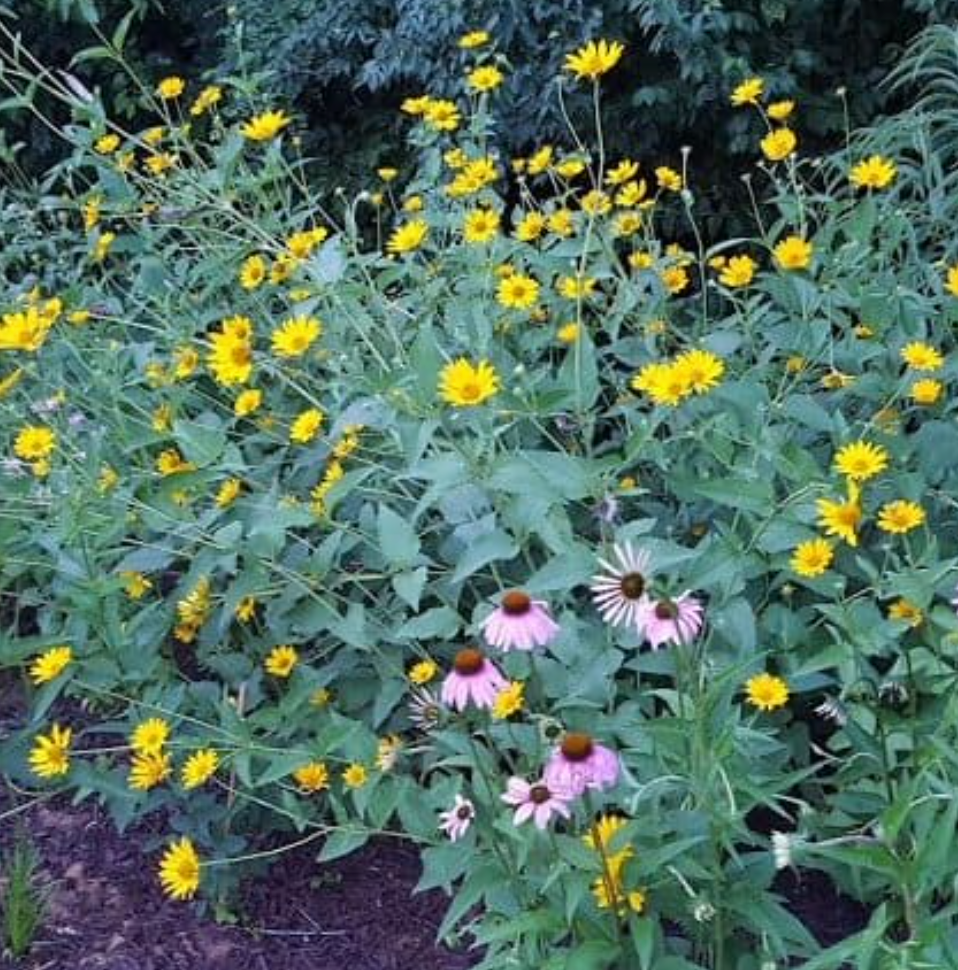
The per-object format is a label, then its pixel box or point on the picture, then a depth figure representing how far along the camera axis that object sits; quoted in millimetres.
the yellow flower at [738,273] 2670
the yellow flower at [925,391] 2330
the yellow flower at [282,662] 2436
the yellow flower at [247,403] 2457
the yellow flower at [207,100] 3175
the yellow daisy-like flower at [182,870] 2307
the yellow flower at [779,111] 2885
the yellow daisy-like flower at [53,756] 2352
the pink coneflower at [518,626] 1669
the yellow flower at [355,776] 2248
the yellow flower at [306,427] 2459
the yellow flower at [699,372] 2227
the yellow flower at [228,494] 2414
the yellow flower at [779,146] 2797
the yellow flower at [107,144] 3033
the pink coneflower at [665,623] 1586
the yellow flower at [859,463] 2158
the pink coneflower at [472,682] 1660
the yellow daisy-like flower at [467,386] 2090
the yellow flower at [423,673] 2340
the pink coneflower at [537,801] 1655
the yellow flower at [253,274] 2820
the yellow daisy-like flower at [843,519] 2021
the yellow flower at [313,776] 2312
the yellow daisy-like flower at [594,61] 2657
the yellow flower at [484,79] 3018
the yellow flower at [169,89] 3182
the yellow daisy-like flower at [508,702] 2061
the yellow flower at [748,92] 2908
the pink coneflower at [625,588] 1607
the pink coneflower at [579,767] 1610
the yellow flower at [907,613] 2062
